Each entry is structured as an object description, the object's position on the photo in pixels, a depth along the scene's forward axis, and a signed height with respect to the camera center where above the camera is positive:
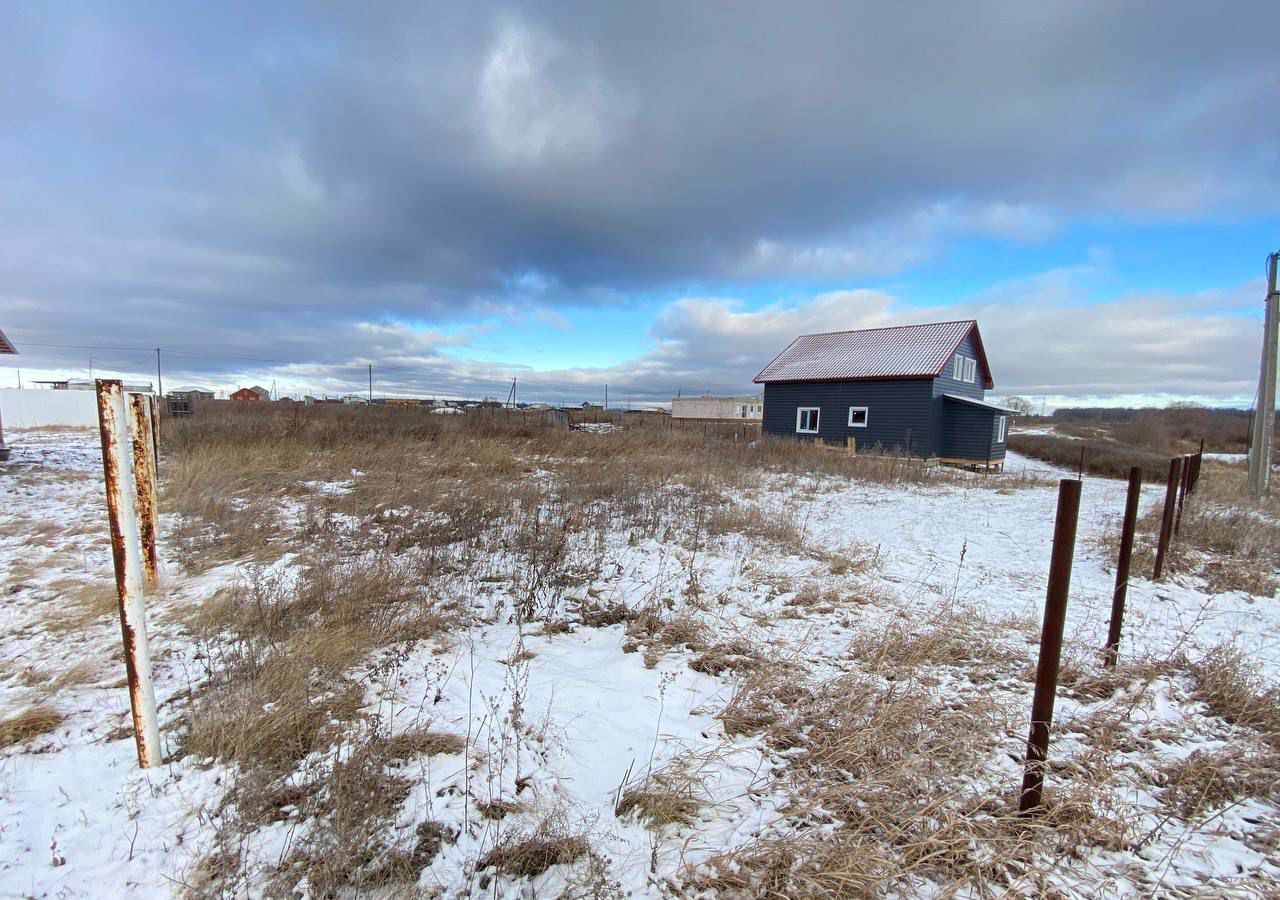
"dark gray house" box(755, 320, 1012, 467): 20.12 +0.83
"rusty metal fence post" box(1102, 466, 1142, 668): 3.40 -1.02
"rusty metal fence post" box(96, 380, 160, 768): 2.00 -0.67
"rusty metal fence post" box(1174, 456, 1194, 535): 7.06 -0.99
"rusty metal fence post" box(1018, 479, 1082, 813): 1.96 -0.86
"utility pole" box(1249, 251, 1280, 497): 11.51 +0.61
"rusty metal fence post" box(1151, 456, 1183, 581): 5.46 -1.07
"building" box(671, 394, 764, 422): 54.06 +0.16
